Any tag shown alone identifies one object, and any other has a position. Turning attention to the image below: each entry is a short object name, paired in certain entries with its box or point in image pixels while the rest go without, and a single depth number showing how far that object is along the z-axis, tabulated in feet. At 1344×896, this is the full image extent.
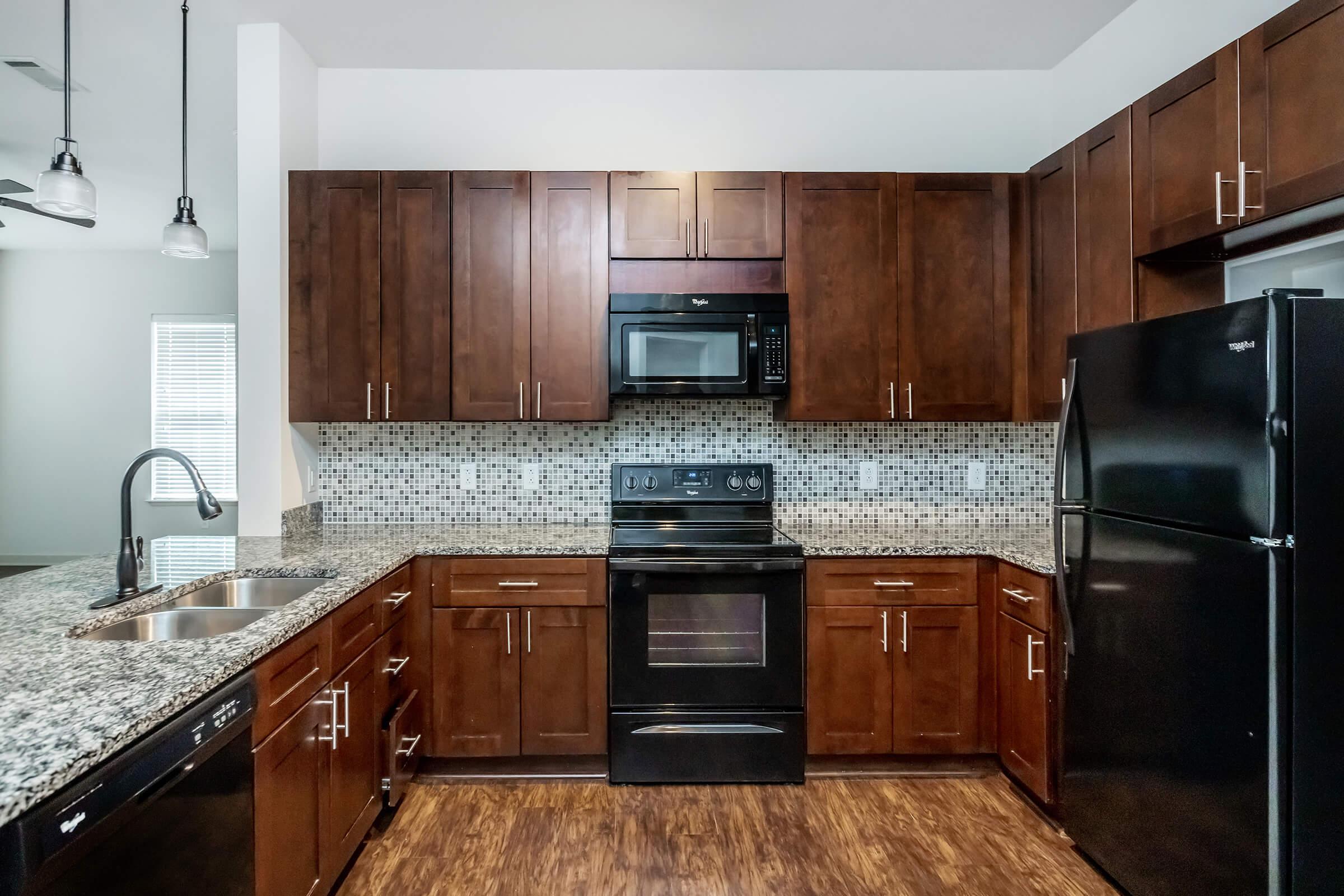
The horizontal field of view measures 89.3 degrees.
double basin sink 5.48
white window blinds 19.16
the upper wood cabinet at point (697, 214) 9.00
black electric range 8.09
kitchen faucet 5.28
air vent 9.46
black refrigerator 4.54
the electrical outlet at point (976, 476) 10.07
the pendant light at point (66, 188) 6.30
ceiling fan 11.59
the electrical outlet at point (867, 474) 10.09
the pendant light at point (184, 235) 8.20
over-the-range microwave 8.87
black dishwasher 2.82
